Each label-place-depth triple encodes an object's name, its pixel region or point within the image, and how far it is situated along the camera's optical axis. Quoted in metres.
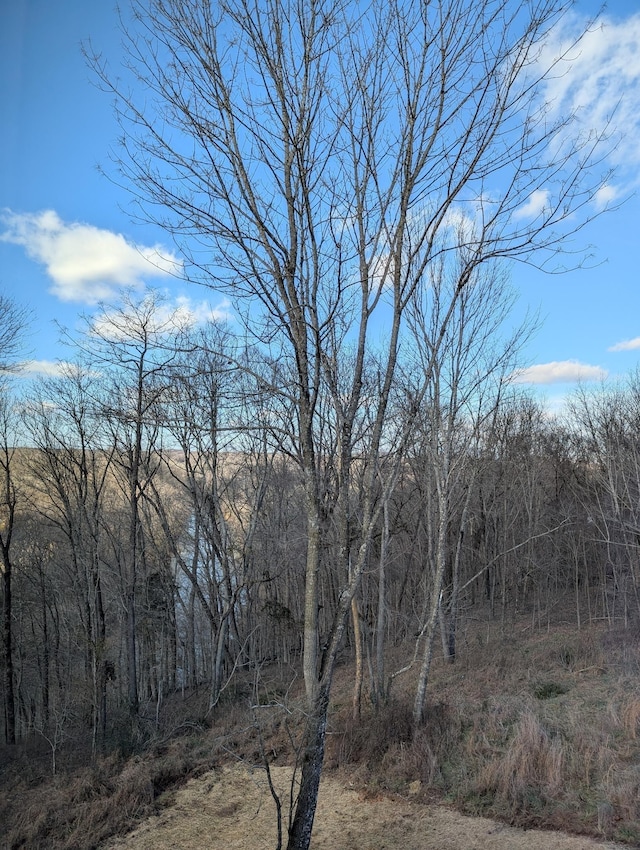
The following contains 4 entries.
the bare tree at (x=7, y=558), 16.64
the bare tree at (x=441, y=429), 7.48
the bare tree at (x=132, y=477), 11.90
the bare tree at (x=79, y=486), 14.70
